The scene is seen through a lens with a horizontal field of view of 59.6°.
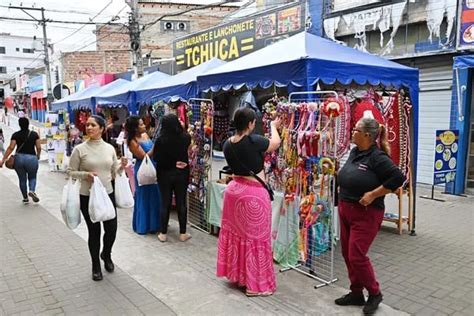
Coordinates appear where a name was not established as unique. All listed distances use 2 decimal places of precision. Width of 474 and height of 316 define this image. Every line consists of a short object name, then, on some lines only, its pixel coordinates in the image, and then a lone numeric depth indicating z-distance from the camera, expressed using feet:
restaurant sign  36.68
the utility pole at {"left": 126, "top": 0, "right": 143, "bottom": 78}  48.91
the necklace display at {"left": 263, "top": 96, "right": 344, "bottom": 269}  13.14
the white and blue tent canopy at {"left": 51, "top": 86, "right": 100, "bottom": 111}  43.39
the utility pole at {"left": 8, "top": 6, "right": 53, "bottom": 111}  79.25
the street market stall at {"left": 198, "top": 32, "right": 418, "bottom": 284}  13.44
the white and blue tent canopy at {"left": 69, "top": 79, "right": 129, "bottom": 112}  38.11
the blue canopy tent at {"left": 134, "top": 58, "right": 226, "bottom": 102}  22.10
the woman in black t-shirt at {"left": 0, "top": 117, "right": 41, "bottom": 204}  24.81
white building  229.04
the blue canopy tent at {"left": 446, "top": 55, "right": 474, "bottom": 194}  26.58
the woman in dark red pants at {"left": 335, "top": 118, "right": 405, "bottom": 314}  10.52
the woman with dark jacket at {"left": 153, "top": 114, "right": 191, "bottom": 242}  17.17
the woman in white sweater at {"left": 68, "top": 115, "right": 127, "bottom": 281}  13.51
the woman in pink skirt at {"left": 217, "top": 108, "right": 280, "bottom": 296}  12.17
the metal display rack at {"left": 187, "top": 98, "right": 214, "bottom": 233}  19.02
